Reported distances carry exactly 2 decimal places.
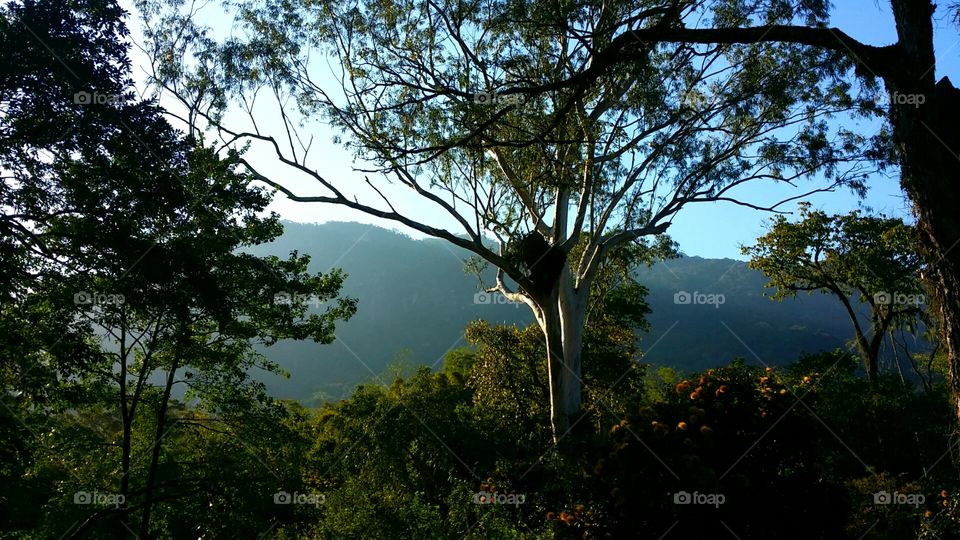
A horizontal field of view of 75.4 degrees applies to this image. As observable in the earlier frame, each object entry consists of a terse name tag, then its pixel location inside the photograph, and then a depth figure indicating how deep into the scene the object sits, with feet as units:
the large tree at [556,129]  42.80
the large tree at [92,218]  28.63
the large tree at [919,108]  15.89
